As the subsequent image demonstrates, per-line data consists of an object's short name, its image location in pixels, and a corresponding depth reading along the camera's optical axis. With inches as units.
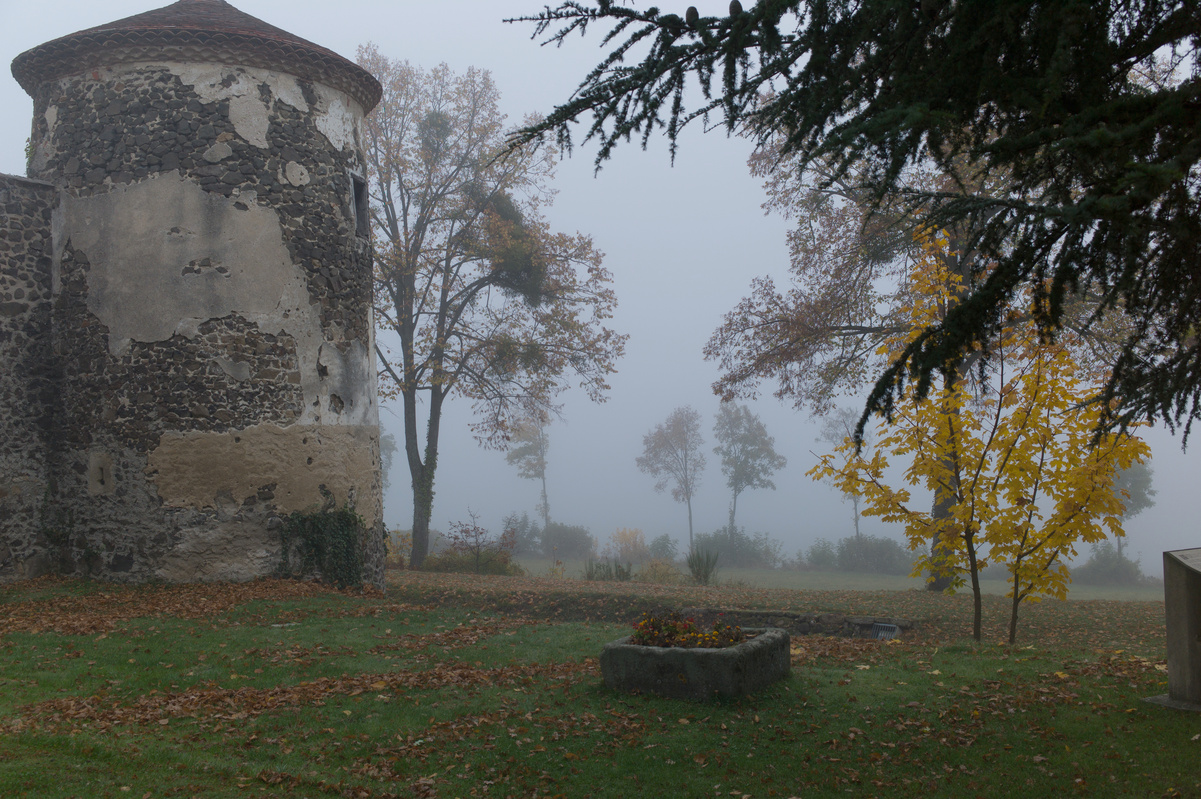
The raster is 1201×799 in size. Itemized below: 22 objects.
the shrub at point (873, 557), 1226.0
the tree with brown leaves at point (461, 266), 894.4
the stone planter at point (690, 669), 269.6
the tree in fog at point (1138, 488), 1306.6
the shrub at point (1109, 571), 1136.8
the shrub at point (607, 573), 794.8
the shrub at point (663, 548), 1316.4
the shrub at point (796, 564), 1279.5
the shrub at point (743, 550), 1339.8
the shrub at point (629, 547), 1288.1
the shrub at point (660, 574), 819.4
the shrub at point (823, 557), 1268.5
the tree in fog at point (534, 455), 1594.5
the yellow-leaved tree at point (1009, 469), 323.3
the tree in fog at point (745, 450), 1547.7
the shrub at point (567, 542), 1398.9
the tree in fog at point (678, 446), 1678.2
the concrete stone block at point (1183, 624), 251.9
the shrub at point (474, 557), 823.1
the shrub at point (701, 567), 800.3
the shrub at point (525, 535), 1344.7
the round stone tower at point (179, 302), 467.5
